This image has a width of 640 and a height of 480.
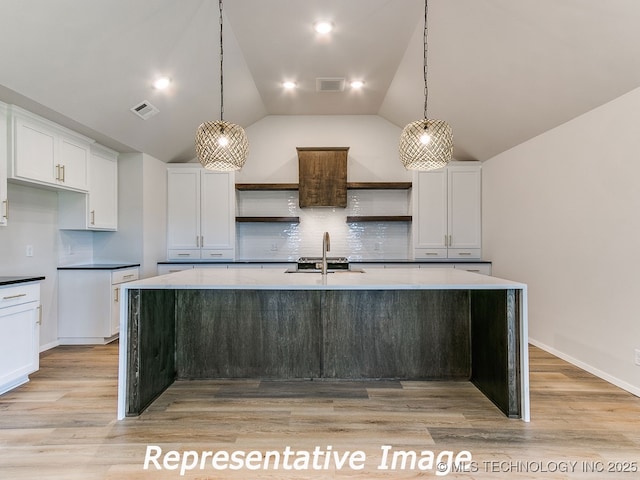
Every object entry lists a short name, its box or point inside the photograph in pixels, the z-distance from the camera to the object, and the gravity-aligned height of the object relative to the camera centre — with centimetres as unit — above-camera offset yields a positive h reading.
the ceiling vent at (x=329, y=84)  425 +192
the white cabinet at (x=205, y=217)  511 +34
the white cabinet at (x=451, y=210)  505 +42
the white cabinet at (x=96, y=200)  400 +47
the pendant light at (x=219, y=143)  258 +71
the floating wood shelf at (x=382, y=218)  511 +32
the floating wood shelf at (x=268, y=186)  512 +78
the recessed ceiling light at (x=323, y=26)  324 +197
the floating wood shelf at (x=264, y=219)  512 +31
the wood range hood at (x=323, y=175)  500 +91
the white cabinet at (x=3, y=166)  289 +61
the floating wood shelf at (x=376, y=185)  509 +79
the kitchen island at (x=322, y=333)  284 -75
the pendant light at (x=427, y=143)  249 +69
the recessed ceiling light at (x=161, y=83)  349 +157
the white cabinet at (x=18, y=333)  267 -73
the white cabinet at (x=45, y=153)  300 +83
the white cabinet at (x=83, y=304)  392 -70
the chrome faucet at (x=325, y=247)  278 -6
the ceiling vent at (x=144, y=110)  368 +139
